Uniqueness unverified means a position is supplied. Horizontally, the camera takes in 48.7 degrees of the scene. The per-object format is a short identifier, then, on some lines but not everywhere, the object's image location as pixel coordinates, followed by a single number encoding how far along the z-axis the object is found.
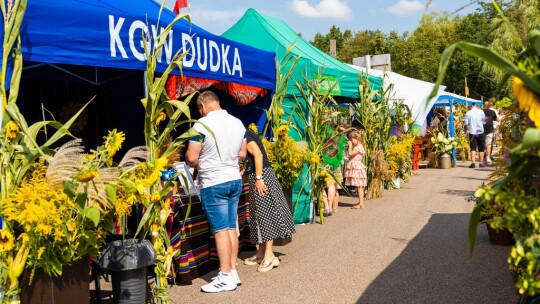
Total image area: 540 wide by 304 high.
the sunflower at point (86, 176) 3.61
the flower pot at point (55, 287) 3.78
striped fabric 5.64
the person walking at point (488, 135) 16.29
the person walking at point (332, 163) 8.92
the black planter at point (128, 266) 4.27
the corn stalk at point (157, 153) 4.43
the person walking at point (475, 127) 16.16
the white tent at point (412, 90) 15.43
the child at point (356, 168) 10.32
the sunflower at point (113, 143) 4.18
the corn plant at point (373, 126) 10.92
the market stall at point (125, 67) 4.38
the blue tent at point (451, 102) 18.29
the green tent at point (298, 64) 8.77
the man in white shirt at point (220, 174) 5.34
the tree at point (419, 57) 43.38
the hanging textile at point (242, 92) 8.39
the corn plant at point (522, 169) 2.05
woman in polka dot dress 6.10
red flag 6.67
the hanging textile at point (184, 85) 7.00
